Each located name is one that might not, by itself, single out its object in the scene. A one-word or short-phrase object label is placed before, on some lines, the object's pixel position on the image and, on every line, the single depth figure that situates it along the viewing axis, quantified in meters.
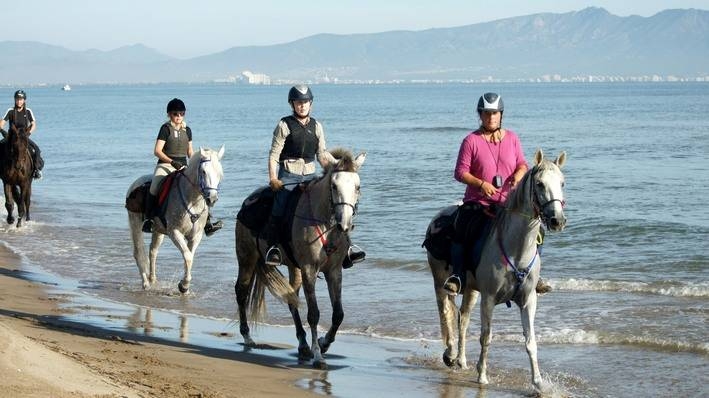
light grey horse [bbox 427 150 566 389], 9.09
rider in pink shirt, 9.98
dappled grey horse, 10.38
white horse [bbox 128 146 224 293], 14.02
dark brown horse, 21.34
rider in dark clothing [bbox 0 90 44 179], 20.89
